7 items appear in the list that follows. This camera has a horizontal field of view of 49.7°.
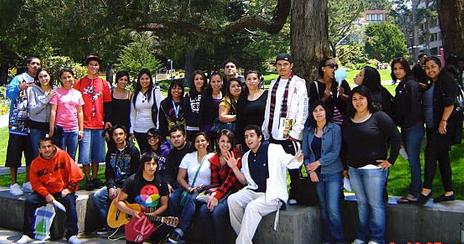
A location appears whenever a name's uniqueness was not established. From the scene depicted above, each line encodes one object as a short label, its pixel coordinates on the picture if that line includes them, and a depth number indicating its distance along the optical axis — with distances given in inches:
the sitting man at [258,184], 180.9
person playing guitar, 198.7
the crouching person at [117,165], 220.1
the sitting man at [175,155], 211.5
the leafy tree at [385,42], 2188.7
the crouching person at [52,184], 210.5
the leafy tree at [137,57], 1299.5
